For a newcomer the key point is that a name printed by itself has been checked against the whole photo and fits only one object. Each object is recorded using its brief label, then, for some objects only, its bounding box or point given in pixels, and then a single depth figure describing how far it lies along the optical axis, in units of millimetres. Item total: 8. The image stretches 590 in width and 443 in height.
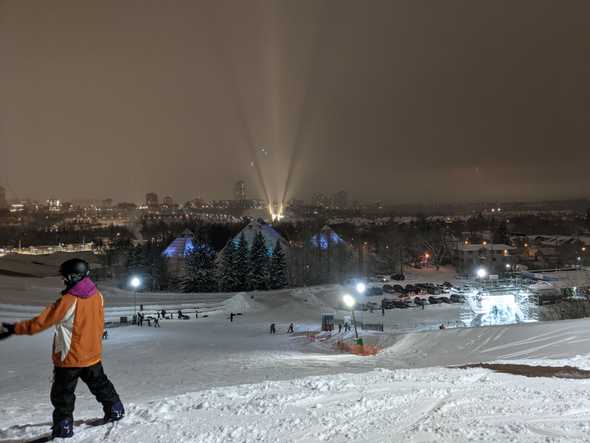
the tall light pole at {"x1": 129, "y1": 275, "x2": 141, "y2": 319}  40819
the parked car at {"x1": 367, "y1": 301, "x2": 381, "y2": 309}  48156
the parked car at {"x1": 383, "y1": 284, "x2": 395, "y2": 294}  59397
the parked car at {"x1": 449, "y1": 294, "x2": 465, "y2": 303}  49531
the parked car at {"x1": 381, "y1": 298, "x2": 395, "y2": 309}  47719
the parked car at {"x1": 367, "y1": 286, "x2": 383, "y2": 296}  57812
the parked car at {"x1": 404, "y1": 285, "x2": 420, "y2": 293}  57825
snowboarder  4965
